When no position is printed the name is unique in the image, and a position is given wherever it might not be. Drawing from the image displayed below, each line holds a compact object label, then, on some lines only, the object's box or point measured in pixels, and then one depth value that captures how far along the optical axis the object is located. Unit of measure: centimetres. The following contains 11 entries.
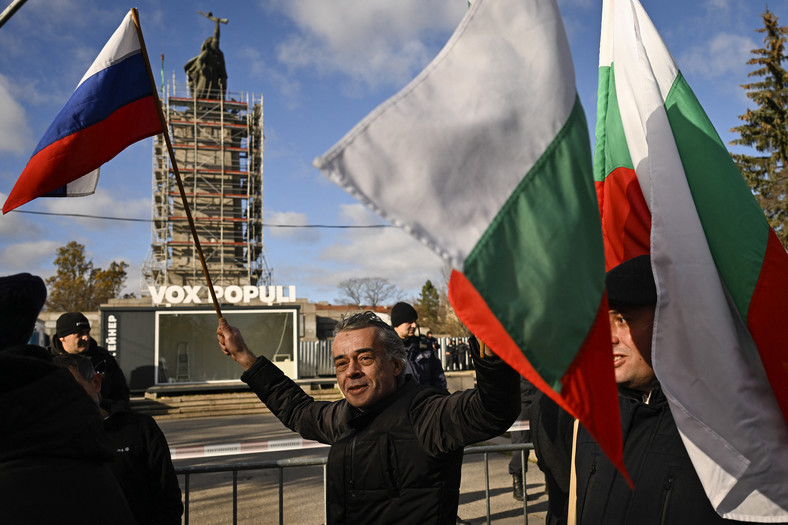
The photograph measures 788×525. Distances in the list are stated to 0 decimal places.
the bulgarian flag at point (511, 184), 146
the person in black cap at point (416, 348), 655
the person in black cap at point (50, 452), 136
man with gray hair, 208
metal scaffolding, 4353
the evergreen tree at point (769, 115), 2356
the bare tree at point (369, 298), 6850
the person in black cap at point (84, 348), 519
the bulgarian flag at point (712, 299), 185
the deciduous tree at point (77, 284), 4341
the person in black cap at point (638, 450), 183
